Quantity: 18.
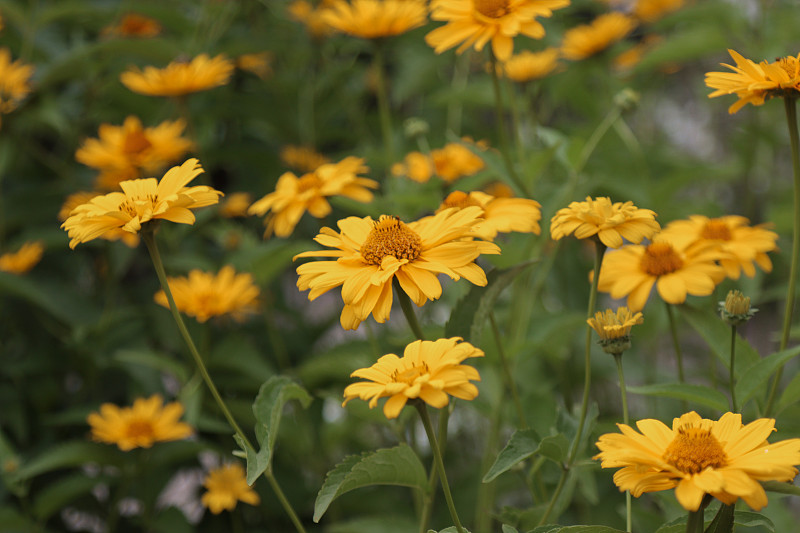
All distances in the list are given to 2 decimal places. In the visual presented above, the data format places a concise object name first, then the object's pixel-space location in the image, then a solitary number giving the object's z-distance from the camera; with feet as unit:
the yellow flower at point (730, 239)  4.11
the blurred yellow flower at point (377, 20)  4.74
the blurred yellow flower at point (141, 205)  3.84
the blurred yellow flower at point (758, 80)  3.84
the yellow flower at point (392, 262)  3.78
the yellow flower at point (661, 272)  3.98
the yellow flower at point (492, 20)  4.19
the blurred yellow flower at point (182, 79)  4.95
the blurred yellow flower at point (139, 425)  4.58
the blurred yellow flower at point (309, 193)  4.26
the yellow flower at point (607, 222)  3.83
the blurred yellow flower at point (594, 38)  5.64
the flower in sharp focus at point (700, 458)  3.57
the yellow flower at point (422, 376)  3.66
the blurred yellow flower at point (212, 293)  4.71
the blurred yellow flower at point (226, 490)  4.62
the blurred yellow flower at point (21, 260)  5.04
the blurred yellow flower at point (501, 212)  4.00
